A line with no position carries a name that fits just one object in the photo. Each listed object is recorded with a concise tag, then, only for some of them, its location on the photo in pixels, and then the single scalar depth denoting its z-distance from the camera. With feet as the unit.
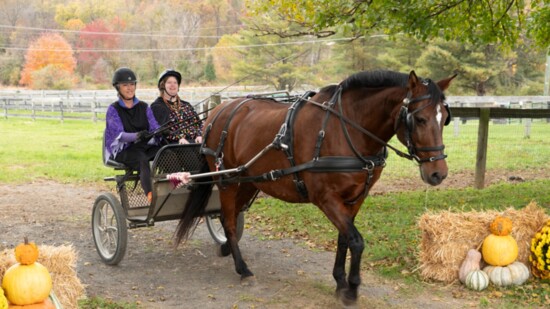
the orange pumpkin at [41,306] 12.46
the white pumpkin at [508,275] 17.85
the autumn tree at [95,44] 210.38
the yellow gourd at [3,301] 11.65
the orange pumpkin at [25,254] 12.71
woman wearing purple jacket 21.38
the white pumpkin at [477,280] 17.74
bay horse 14.90
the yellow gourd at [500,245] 17.98
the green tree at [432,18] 26.66
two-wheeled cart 20.90
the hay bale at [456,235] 18.48
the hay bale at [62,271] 13.92
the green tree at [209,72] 180.24
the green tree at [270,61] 117.52
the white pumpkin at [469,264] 18.17
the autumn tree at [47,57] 187.32
